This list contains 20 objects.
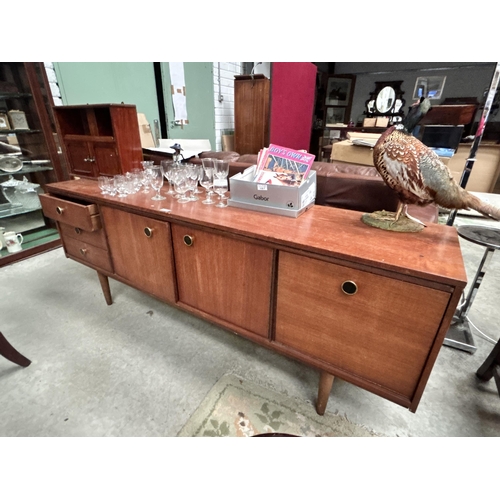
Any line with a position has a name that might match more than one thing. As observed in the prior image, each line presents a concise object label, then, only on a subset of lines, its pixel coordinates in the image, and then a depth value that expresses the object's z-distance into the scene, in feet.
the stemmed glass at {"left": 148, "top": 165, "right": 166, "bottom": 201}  3.95
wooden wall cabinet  4.58
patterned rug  3.18
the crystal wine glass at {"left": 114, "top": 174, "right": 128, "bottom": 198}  4.05
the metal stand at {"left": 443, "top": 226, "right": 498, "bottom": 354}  3.68
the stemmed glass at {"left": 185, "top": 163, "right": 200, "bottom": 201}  3.89
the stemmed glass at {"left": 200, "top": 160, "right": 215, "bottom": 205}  3.71
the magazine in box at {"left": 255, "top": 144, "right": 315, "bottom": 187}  3.22
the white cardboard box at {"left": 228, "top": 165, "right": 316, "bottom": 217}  3.08
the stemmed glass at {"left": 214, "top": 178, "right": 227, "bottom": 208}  3.66
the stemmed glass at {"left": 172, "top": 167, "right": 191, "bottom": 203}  3.86
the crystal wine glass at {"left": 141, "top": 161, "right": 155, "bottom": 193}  4.21
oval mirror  18.15
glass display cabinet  6.51
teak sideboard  2.18
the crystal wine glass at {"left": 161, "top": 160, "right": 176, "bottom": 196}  3.96
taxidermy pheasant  2.33
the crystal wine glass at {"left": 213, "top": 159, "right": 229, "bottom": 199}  3.70
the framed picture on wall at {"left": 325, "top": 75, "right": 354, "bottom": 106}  18.65
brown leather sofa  3.80
